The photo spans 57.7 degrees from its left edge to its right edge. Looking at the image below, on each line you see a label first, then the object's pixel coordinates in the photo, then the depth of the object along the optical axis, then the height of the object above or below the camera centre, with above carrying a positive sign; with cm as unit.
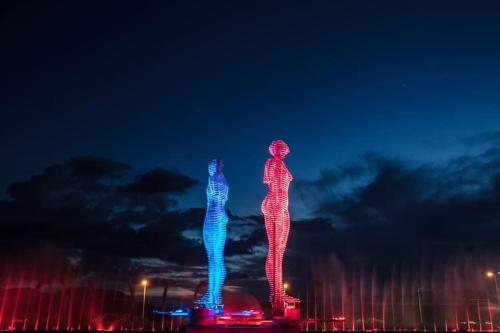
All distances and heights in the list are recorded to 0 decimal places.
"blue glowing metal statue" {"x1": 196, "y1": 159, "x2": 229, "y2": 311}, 4586 +683
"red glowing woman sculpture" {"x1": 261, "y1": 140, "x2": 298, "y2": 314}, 4556 +941
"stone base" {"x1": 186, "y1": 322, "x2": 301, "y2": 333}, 4138 -158
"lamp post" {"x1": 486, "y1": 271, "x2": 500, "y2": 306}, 5806 +519
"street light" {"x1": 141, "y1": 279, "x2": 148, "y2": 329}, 5994 +334
